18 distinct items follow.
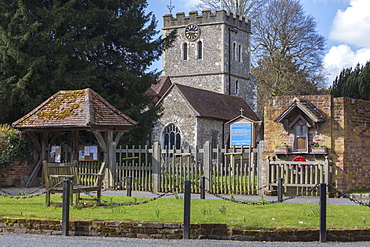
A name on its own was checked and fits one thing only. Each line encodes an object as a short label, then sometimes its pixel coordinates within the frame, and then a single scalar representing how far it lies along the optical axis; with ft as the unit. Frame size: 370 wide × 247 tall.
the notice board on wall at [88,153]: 68.18
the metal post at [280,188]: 48.49
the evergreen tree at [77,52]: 78.74
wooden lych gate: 65.00
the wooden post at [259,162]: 59.77
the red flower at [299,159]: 59.00
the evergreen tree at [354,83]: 116.37
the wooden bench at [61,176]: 42.42
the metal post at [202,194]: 51.24
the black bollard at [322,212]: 32.53
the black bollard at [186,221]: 32.99
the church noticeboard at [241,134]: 97.81
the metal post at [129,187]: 55.36
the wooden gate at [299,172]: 56.54
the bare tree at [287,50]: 160.76
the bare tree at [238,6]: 190.67
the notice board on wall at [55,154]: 68.18
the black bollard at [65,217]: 34.22
